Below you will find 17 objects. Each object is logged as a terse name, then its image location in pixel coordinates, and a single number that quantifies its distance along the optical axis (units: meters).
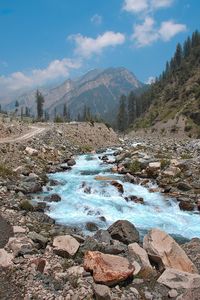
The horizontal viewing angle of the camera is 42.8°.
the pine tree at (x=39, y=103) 92.33
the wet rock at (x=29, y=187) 20.61
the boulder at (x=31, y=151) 31.34
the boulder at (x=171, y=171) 25.32
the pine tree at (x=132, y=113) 136.31
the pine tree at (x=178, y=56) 138.12
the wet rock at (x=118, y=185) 22.60
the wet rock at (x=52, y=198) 19.90
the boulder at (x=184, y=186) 22.49
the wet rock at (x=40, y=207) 17.66
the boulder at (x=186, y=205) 19.48
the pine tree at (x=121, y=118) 118.80
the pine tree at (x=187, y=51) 135.18
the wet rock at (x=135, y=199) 20.80
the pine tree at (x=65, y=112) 115.54
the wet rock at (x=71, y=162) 32.47
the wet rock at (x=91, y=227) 15.80
